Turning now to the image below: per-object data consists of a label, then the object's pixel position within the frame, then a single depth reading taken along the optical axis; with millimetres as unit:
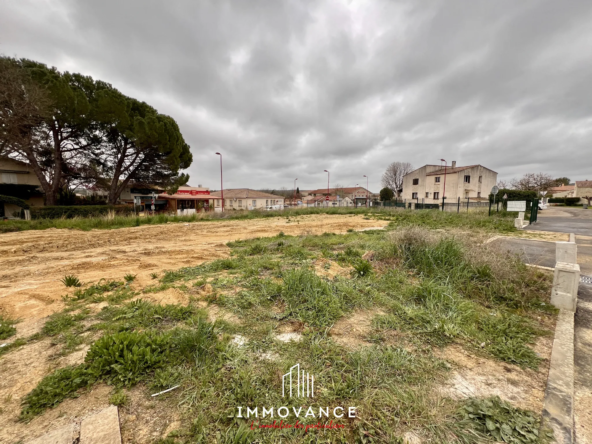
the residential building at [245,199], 50875
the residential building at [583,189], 54703
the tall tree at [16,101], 13977
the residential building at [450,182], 38156
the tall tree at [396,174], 57888
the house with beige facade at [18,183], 20609
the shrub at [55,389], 1785
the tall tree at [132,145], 19672
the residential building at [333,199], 50438
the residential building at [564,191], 62794
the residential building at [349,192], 75350
